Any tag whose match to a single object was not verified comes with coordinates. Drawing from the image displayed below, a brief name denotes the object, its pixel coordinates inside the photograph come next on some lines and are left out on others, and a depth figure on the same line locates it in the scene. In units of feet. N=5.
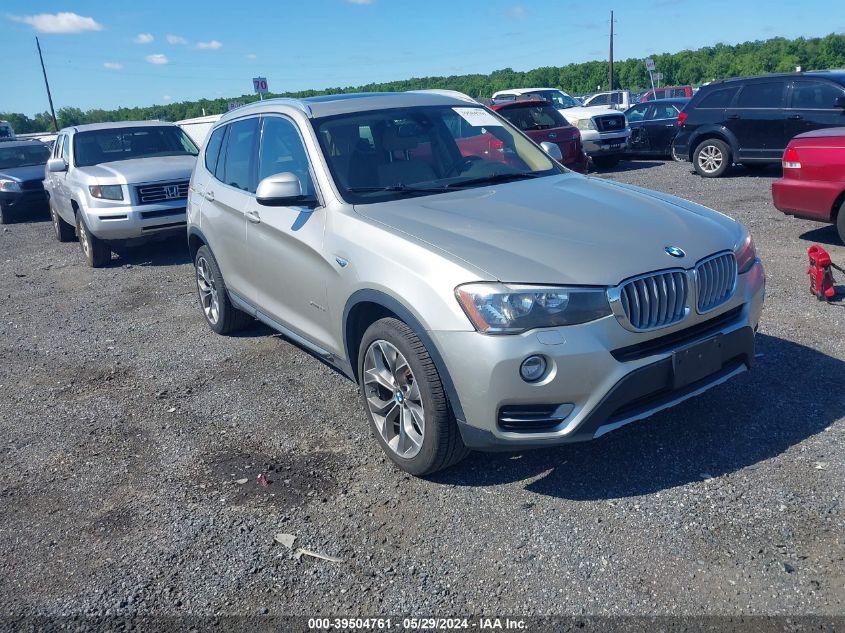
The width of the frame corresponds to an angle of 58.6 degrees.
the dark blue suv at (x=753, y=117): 39.75
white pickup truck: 55.62
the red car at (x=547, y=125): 46.83
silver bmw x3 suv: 10.56
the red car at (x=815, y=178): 23.63
